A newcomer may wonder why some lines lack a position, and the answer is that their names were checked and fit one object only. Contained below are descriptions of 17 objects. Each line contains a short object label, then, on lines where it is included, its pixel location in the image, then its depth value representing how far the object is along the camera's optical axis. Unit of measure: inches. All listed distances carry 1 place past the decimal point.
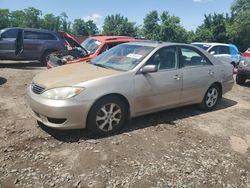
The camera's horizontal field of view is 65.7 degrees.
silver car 113.5
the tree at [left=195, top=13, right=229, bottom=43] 989.3
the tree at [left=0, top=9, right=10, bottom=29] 1821.7
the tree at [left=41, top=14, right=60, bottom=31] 2189.8
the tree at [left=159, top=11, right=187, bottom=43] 1300.7
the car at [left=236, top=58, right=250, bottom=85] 257.4
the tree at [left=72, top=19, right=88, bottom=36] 2208.4
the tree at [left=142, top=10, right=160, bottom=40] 1484.7
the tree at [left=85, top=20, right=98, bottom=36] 2239.9
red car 215.9
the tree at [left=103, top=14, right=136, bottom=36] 1631.0
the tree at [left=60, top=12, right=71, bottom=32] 2183.5
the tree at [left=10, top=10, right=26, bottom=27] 2124.5
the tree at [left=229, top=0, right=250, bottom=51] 988.5
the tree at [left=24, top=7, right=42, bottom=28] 2175.8
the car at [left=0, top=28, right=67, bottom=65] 301.7
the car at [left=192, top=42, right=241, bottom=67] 335.3
